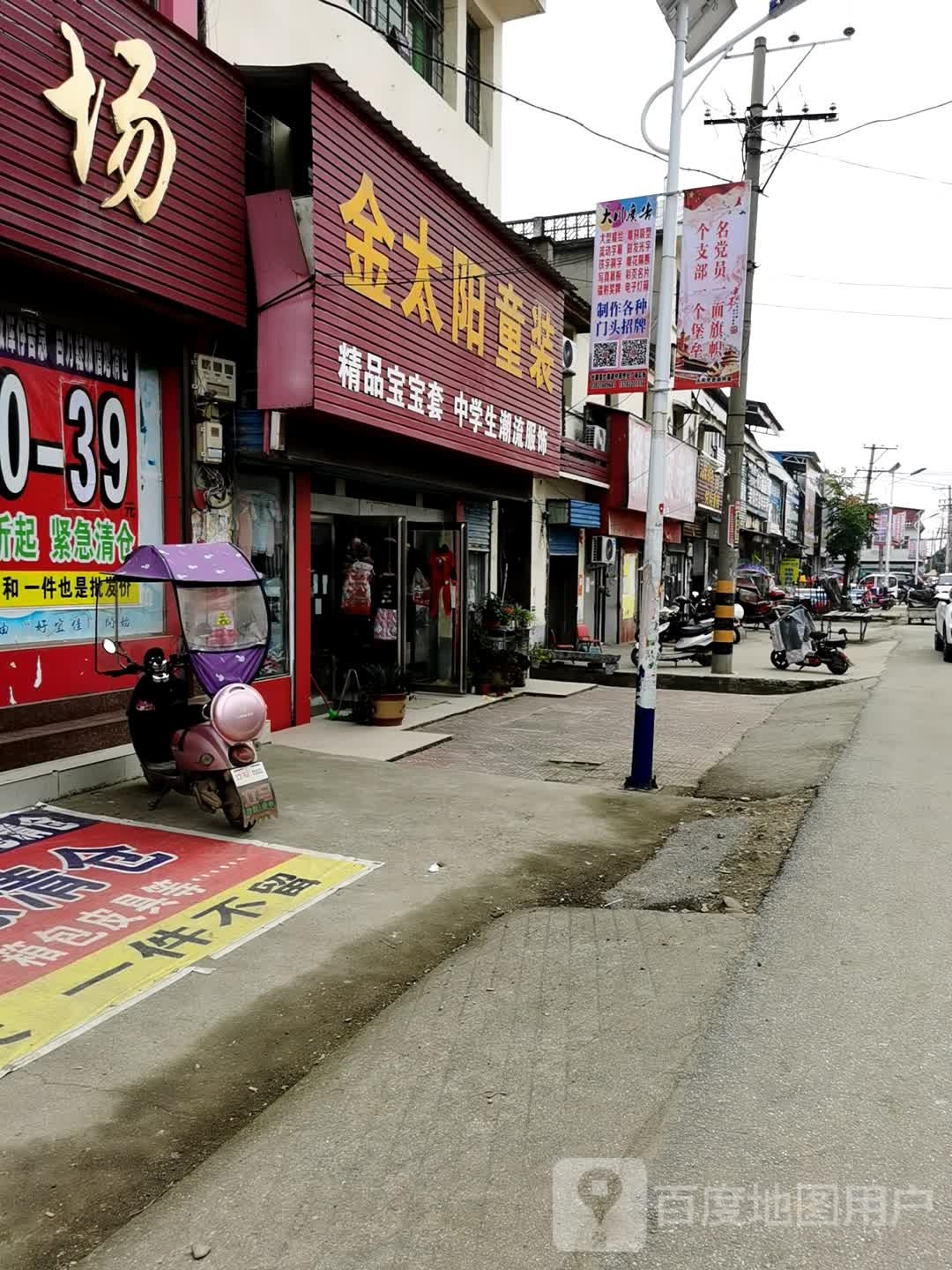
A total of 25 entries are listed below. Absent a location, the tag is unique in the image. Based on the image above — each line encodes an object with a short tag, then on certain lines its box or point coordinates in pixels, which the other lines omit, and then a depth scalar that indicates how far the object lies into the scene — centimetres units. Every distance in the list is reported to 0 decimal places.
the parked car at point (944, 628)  2025
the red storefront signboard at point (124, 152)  655
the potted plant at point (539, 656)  1739
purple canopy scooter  679
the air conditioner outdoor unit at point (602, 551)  2161
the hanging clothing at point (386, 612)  1210
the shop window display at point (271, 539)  1006
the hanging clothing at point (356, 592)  1189
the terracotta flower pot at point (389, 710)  1127
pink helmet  671
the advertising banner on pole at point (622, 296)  902
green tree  6131
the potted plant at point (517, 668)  1468
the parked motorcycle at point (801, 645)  1811
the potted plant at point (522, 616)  1494
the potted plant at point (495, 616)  1462
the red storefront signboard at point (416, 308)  882
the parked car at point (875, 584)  4775
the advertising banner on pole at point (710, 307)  1013
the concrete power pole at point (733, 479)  1647
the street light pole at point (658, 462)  810
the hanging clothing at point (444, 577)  1388
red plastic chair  1935
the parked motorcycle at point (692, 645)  1952
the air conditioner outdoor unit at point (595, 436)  2130
